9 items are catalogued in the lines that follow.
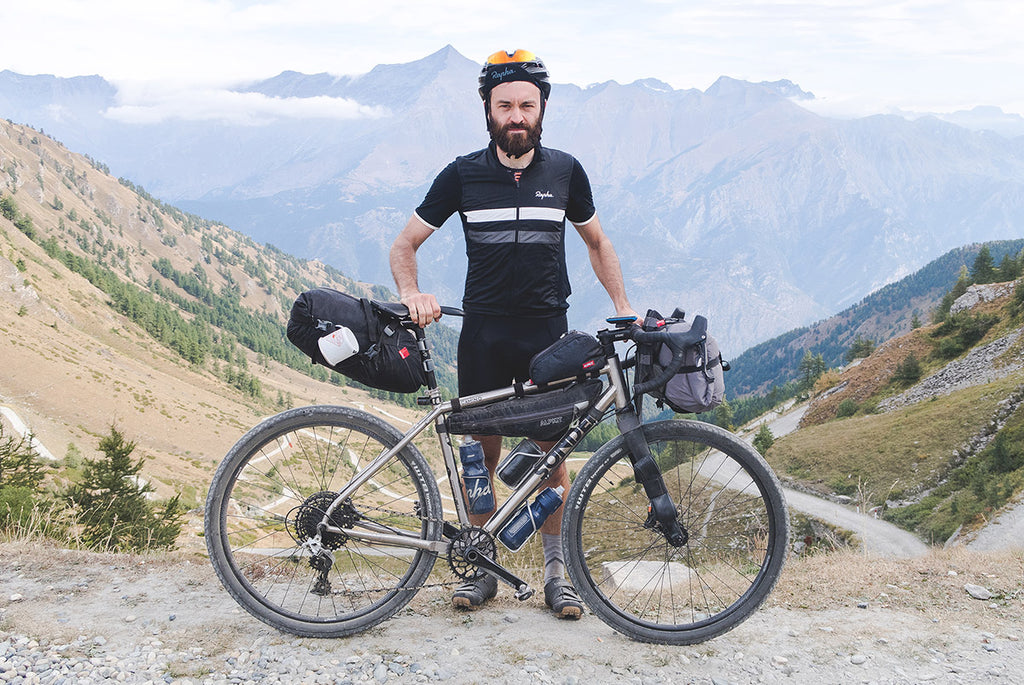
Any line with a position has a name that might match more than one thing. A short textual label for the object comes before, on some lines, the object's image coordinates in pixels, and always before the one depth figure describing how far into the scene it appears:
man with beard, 4.62
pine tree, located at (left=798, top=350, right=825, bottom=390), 108.62
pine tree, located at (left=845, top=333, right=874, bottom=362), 111.69
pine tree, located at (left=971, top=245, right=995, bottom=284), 83.49
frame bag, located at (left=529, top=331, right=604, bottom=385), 4.41
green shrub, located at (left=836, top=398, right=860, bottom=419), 64.25
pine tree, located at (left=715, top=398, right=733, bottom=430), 87.81
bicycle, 4.44
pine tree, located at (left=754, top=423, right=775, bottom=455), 51.94
